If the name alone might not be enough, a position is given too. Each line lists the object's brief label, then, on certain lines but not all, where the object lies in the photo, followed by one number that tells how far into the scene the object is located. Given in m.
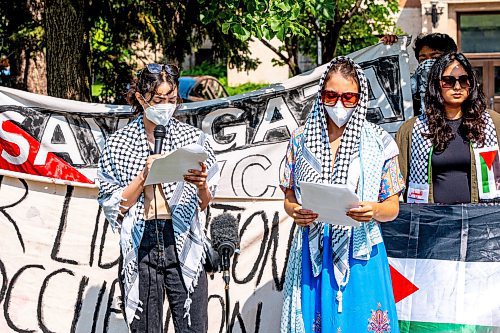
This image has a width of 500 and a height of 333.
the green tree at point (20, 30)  10.06
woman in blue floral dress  4.37
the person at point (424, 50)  6.68
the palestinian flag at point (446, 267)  5.15
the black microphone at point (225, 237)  4.89
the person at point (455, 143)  5.17
